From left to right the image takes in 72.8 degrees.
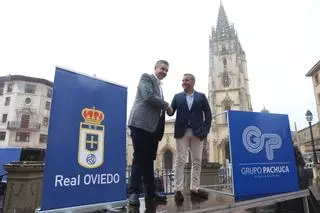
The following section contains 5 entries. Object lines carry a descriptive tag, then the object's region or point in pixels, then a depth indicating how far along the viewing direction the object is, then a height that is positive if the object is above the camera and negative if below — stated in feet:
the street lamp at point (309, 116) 39.24 +7.23
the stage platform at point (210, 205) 8.35 -1.95
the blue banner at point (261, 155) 10.29 +0.12
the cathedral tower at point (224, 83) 136.15 +49.92
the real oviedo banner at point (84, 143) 7.17 +0.54
